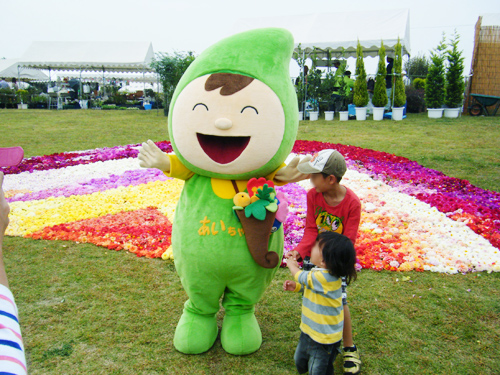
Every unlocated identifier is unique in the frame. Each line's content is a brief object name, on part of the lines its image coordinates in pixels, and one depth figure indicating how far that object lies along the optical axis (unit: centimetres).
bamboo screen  1656
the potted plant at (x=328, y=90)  1650
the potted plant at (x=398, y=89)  1530
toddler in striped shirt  241
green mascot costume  271
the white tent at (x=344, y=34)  1664
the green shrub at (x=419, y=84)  1993
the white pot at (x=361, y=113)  1586
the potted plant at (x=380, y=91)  1525
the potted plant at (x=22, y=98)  2538
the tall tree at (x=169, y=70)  2058
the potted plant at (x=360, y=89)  1560
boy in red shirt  278
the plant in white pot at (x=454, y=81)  1486
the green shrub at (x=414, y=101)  1827
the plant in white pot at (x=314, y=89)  1662
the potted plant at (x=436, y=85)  1501
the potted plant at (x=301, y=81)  1658
